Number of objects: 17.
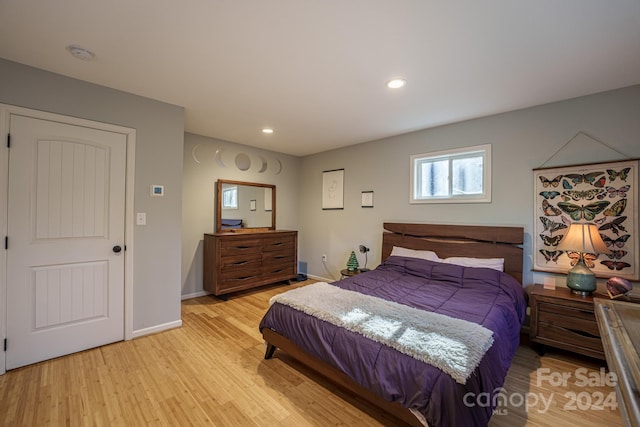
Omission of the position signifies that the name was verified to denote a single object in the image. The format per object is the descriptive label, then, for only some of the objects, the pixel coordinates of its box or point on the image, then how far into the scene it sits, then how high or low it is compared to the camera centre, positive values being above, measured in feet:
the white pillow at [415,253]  10.61 -1.63
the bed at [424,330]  4.41 -2.45
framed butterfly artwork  7.66 +0.14
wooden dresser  12.32 -2.41
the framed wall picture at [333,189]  15.14 +1.41
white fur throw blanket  4.57 -2.37
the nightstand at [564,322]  7.17 -3.00
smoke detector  6.27 +3.82
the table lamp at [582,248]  7.47 -0.91
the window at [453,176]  10.37 +1.66
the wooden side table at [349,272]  12.76 -2.85
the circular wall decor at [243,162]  14.49 +2.80
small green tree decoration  13.20 -2.47
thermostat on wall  8.97 +0.71
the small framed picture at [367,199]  13.71 +0.77
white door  6.96 -0.83
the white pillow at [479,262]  9.32 -1.71
